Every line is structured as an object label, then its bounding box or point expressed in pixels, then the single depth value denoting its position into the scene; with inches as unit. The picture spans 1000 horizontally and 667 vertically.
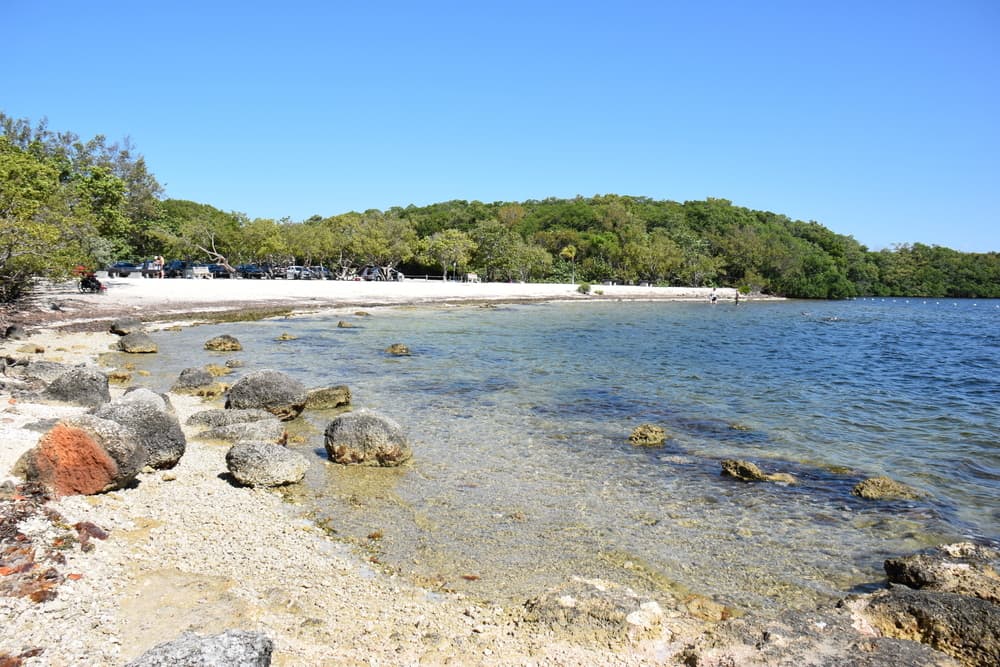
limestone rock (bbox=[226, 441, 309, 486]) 370.3
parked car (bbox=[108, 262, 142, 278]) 2382.6
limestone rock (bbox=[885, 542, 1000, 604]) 255.6
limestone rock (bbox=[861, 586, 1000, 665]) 208.4
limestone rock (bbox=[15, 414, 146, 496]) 299.6
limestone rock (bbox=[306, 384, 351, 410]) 607.2
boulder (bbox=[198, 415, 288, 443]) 461.7
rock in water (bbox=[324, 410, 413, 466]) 430.9
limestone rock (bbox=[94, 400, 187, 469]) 368.8
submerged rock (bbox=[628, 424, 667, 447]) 518.0
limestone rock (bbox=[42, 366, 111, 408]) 497.7
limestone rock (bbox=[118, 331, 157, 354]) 913.5
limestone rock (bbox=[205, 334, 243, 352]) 970.1
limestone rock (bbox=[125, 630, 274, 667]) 162.7
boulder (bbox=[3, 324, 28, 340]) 921.3
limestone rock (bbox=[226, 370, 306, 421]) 538.0
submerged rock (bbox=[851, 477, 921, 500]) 399.5
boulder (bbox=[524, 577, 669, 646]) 222.8
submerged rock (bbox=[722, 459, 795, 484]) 426.9
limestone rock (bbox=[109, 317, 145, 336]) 1098.6
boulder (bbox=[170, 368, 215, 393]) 636.7
